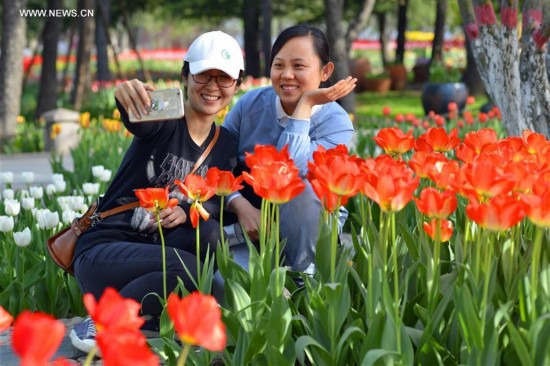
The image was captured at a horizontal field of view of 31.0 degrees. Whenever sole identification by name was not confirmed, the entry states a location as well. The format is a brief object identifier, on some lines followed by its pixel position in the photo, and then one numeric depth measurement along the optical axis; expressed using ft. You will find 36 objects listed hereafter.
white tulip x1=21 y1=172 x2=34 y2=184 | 17.53
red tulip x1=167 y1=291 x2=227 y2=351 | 4.73
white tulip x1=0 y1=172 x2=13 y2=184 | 17.47
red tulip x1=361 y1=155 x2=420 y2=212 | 7.17
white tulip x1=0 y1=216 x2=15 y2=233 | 12.89
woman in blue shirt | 11.67
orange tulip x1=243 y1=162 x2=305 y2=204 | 7.95
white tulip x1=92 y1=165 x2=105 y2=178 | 16.90
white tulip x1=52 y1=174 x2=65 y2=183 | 16.64
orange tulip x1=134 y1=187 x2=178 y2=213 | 8.92
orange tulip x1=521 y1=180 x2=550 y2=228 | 6.94
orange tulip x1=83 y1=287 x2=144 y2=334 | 4.77
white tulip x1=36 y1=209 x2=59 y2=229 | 13.05
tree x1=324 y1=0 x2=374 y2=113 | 44.42
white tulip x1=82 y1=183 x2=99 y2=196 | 15.89
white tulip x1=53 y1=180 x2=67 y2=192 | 16.38
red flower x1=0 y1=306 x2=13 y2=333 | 5.03
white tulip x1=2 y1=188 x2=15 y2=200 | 15.74
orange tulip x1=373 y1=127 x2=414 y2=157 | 10.02
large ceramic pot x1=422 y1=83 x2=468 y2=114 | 54.44
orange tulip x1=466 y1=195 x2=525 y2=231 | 6.93
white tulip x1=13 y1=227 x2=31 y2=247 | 12.48
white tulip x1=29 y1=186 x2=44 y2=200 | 15.69
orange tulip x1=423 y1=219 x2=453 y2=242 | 8.43
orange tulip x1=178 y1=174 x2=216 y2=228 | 8.89
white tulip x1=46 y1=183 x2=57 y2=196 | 16.44
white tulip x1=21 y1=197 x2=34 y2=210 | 14.69
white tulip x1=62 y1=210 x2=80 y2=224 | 14.02
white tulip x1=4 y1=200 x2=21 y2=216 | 13.79
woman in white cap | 10.92
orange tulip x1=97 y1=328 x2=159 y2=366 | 4.10
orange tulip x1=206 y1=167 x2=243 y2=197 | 8.93
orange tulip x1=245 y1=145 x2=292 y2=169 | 9.02
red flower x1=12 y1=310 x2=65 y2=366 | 4.00
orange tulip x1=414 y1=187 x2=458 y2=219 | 7.52
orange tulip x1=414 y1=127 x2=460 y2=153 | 10.55
